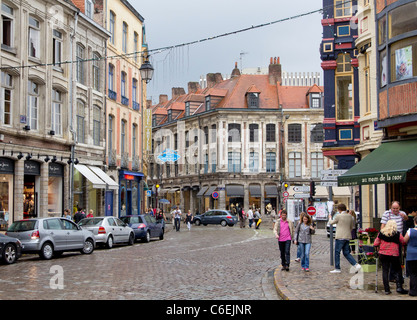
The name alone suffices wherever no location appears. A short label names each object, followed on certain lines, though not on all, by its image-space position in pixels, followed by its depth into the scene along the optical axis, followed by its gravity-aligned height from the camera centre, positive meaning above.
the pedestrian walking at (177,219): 42.53 -2.17
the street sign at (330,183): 17.31 +0.10
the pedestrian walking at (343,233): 14.43 -1.10
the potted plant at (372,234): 15.07 -1.17
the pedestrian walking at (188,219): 43.94 -2.30
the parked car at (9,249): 17.69 -1.77
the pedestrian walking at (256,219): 45.97 -2.41
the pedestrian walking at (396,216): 12.68 -0.64
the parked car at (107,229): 24.22 -1.67
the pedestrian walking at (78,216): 29.67 -1.34
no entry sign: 19.39 -0.74
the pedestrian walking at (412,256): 10.90 -1.25
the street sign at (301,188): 25.27 -0.05
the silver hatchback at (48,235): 19.36 -1.53
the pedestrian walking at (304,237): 15.48 -1.29
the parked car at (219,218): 51.34 -2.57
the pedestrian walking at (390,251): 11.38 -1.21
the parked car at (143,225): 28.62 -1.79
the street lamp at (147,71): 23.77 +4.58
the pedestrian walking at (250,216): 48.15 -2.31
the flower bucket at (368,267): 13.64 -1.80
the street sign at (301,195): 29.09 -0.39
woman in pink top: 15.50 -1.24
